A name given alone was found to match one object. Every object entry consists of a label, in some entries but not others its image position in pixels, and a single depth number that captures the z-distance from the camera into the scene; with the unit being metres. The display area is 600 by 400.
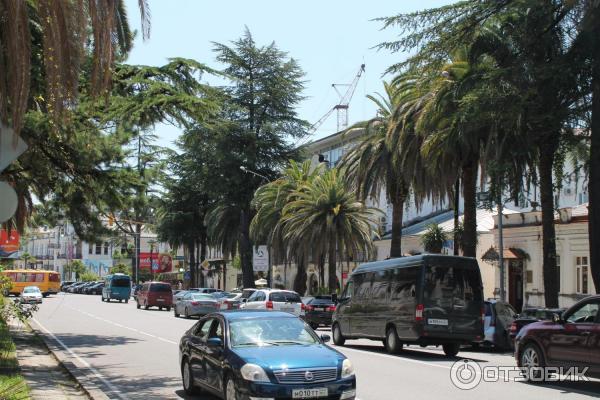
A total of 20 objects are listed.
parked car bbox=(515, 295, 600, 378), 12.71
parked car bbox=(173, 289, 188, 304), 42.39
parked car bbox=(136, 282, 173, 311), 51.66
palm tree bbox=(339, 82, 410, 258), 34.81
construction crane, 104.50
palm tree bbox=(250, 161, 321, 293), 48.09
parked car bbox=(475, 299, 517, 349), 22.52
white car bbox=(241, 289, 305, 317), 33.41
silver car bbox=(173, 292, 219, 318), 39.00
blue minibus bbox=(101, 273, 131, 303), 67.94
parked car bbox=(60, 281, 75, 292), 109.95
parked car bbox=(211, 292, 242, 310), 37.62
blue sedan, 9.56
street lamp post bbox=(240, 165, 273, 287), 50.39
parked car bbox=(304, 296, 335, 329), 32.75
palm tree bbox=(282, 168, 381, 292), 42.50
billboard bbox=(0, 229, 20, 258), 26.02
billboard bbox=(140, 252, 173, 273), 111.06
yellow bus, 74.88
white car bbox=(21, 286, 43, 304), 58.33
